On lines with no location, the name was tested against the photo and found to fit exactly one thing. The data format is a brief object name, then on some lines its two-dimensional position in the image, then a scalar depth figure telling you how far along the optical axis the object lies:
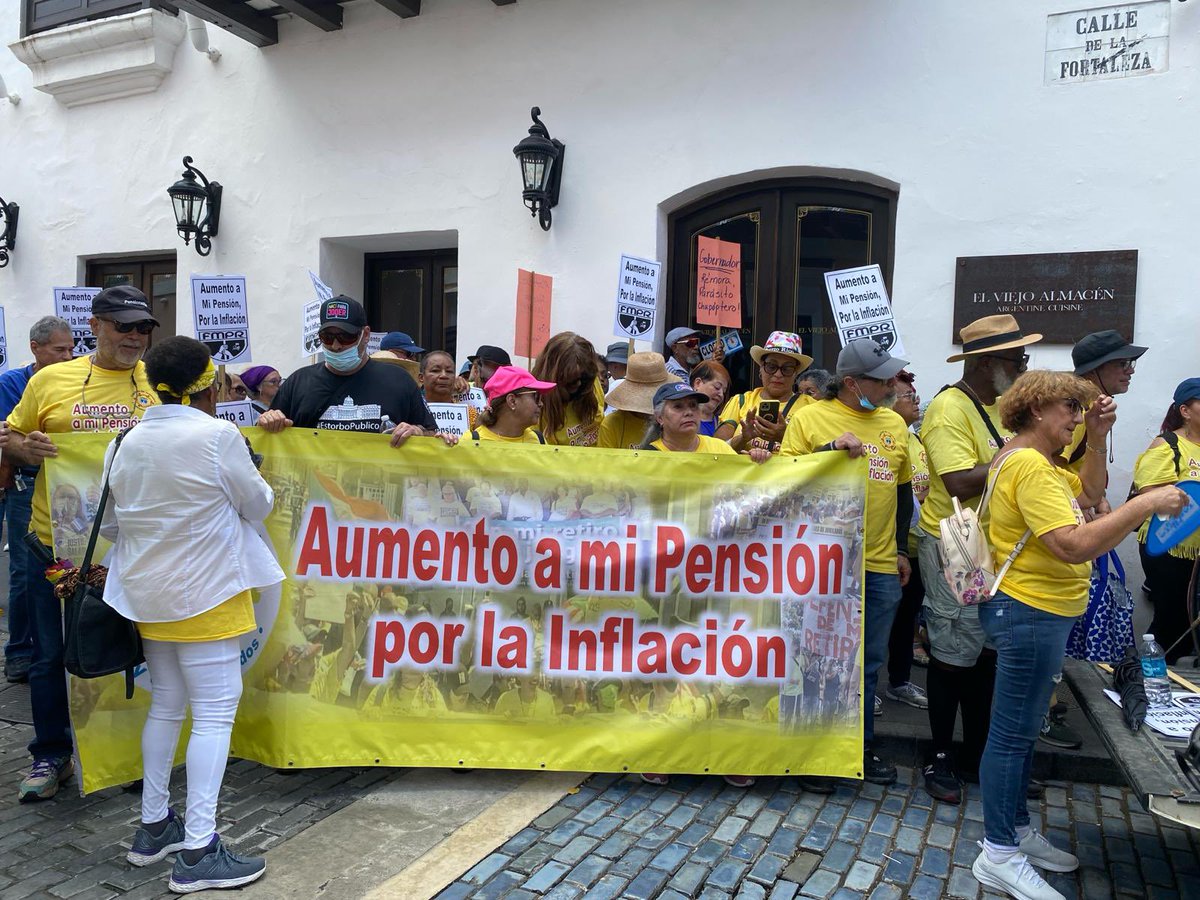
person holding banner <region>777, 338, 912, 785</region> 4.02
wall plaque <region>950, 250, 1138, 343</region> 5.93
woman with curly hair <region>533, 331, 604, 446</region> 4.64
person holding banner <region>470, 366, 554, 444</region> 4.19
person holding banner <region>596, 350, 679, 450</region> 4.68
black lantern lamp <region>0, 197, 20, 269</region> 10.72
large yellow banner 3.88
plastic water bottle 3.81
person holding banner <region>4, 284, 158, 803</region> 3.71
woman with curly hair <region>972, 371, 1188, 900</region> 3.11
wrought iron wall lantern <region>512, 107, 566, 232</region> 7.37
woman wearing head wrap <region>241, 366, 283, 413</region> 7.11
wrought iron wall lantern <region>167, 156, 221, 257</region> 9.03
